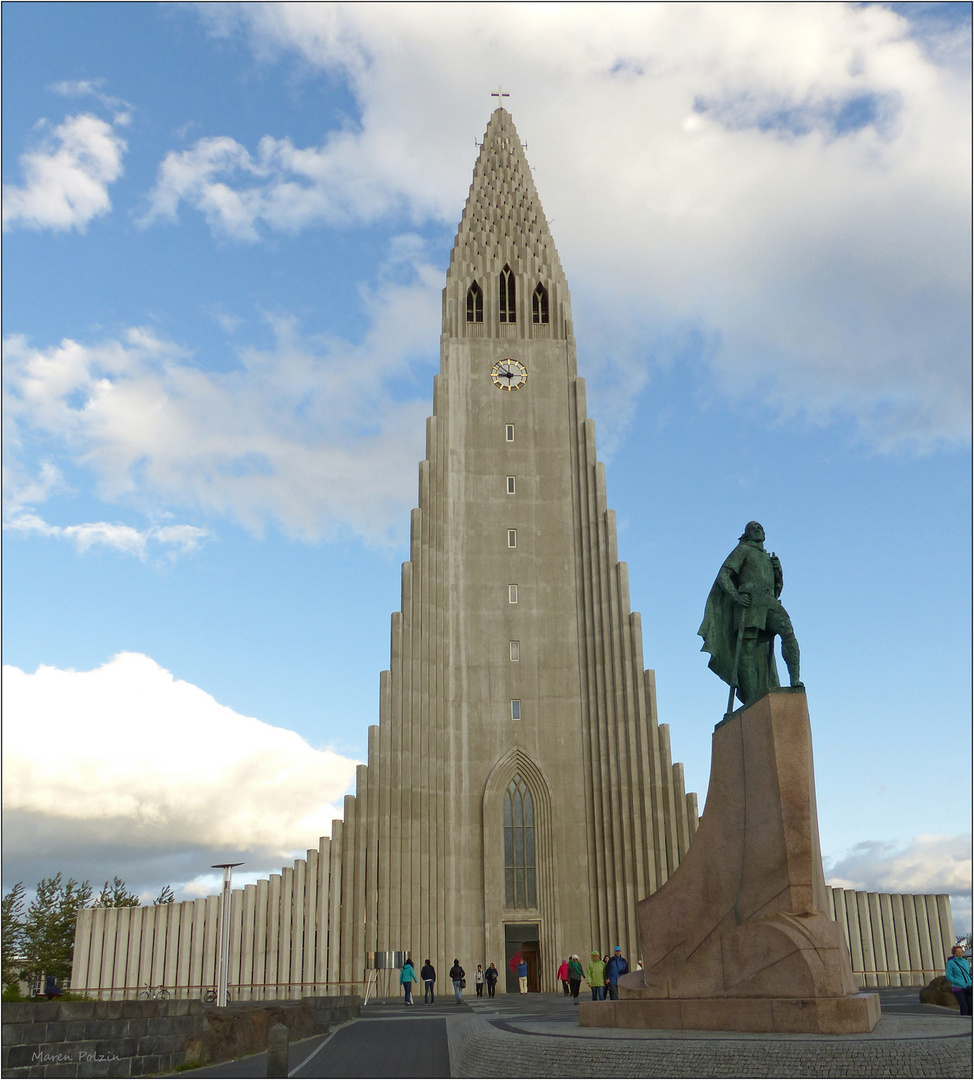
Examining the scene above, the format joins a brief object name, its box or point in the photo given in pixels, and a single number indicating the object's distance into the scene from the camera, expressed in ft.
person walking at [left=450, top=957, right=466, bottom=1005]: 93.79
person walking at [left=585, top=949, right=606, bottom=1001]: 67.00
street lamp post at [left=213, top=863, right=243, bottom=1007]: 66.85
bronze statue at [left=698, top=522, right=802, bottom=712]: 44.80
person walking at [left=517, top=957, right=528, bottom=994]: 105.09
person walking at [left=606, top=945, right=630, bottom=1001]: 59.93
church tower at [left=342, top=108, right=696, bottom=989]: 115.34
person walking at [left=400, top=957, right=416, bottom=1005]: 91.50
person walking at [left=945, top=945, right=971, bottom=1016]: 49.88
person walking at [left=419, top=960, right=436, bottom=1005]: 90.25
